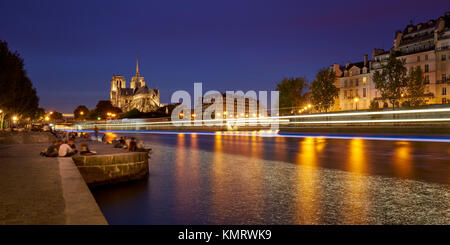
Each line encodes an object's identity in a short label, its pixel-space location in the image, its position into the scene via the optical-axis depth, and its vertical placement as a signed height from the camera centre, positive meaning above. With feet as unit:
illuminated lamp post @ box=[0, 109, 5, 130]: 175.92 +3.89
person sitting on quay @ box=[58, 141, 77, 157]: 38.27 -3.13
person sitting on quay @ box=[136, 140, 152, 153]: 46.14 -3.42
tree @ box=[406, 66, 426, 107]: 175.71 +16.57
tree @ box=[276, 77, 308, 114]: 315.58 +28.61
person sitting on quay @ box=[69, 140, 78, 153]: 43.05 -2.78
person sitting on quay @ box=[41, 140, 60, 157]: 40.47 -3.36
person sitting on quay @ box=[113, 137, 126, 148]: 54.83 -3.47
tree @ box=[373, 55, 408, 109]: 172.76 +21.55
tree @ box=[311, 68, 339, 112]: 221.66 +20.71
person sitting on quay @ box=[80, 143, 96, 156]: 38.93 -3.26
